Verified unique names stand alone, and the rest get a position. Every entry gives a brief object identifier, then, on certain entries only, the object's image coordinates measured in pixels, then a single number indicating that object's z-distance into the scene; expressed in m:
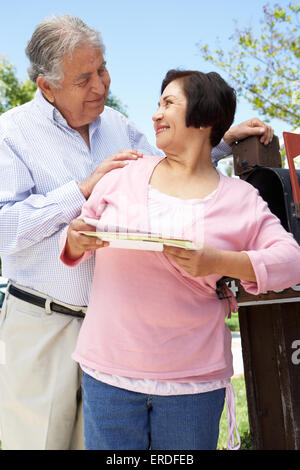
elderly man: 1.98
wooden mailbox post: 2.27
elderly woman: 1.54
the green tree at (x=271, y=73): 6.71
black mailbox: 2.30
